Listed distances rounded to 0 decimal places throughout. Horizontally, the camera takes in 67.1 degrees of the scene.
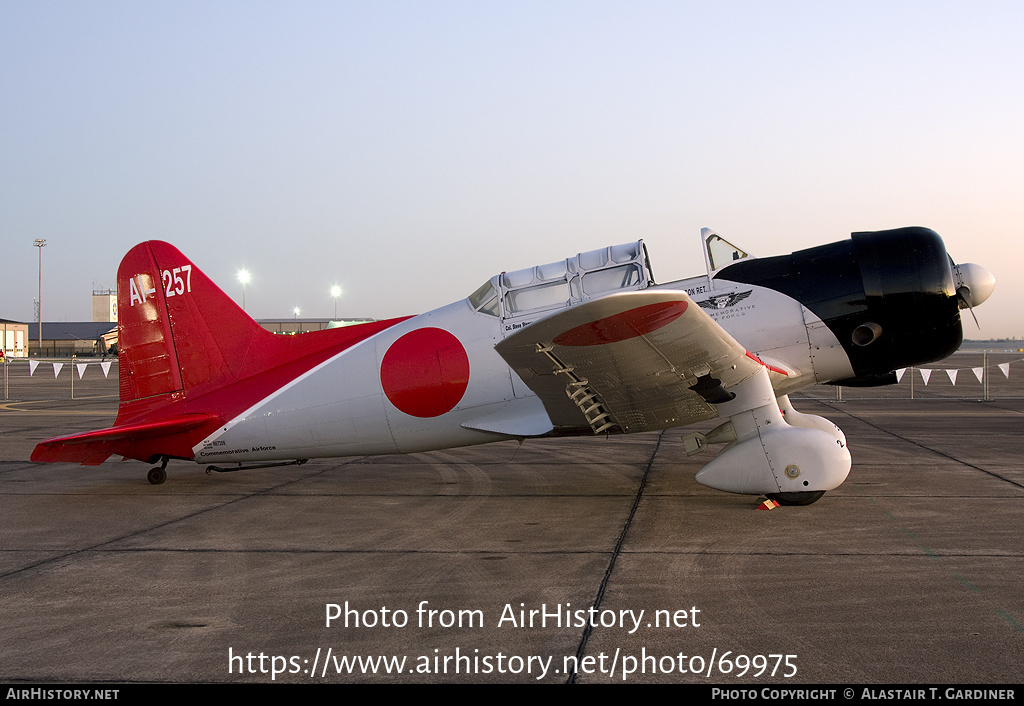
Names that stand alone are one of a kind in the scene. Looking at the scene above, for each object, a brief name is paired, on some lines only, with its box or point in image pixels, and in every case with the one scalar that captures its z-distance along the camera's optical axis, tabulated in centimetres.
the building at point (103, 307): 13562
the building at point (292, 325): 8900
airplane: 699
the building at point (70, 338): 9294
